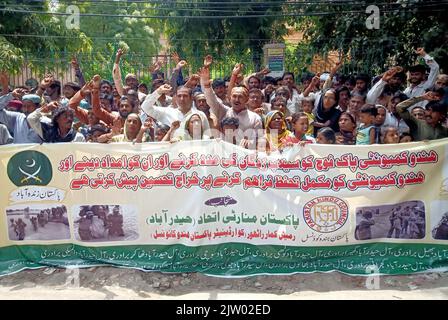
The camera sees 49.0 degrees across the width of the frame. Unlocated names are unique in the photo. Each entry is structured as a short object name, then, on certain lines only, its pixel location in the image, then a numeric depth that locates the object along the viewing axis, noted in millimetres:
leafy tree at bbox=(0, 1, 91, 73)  10758
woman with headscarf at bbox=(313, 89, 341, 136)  6402
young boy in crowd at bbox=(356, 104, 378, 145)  5266
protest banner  4750
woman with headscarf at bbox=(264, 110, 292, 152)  5239
